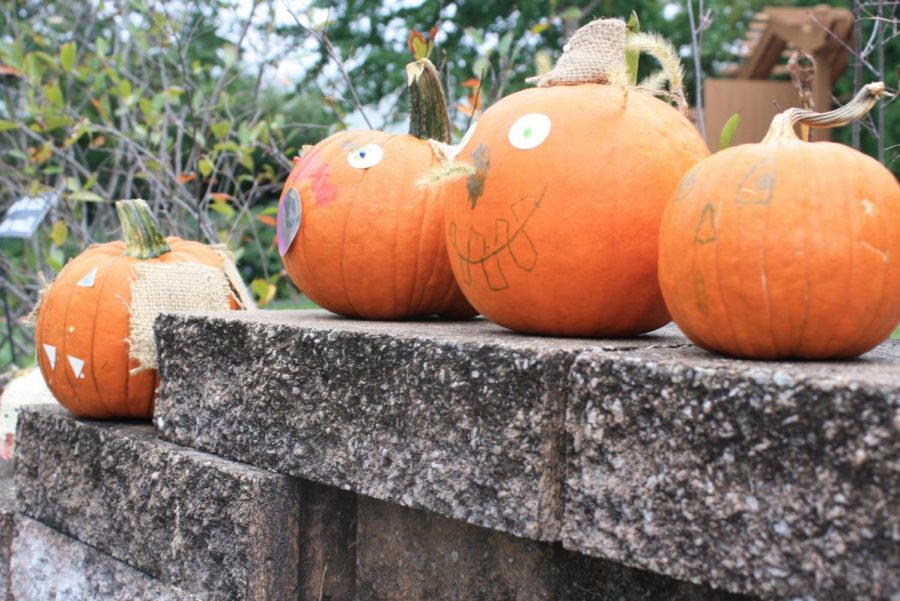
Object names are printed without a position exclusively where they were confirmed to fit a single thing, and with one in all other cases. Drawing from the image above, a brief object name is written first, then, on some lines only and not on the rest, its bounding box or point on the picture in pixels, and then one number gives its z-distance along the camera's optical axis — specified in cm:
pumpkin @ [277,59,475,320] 212
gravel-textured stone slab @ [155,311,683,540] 146
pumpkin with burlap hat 164
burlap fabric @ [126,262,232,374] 240
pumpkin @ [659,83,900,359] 132
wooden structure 730
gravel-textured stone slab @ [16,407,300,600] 193
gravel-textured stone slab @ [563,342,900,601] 110
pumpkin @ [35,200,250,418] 241
